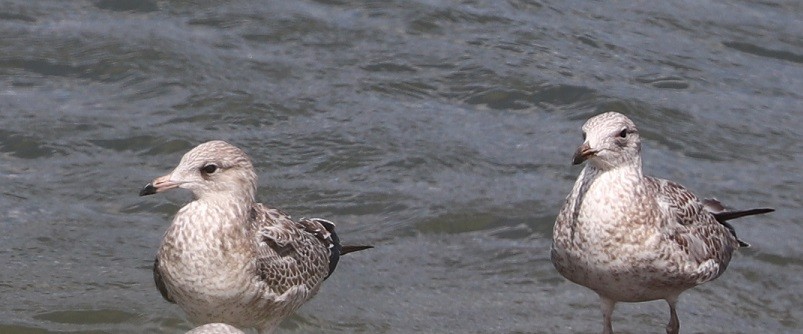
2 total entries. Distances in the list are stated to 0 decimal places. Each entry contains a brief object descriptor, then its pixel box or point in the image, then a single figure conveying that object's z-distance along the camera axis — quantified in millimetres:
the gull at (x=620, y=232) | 19234
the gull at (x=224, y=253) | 18234
